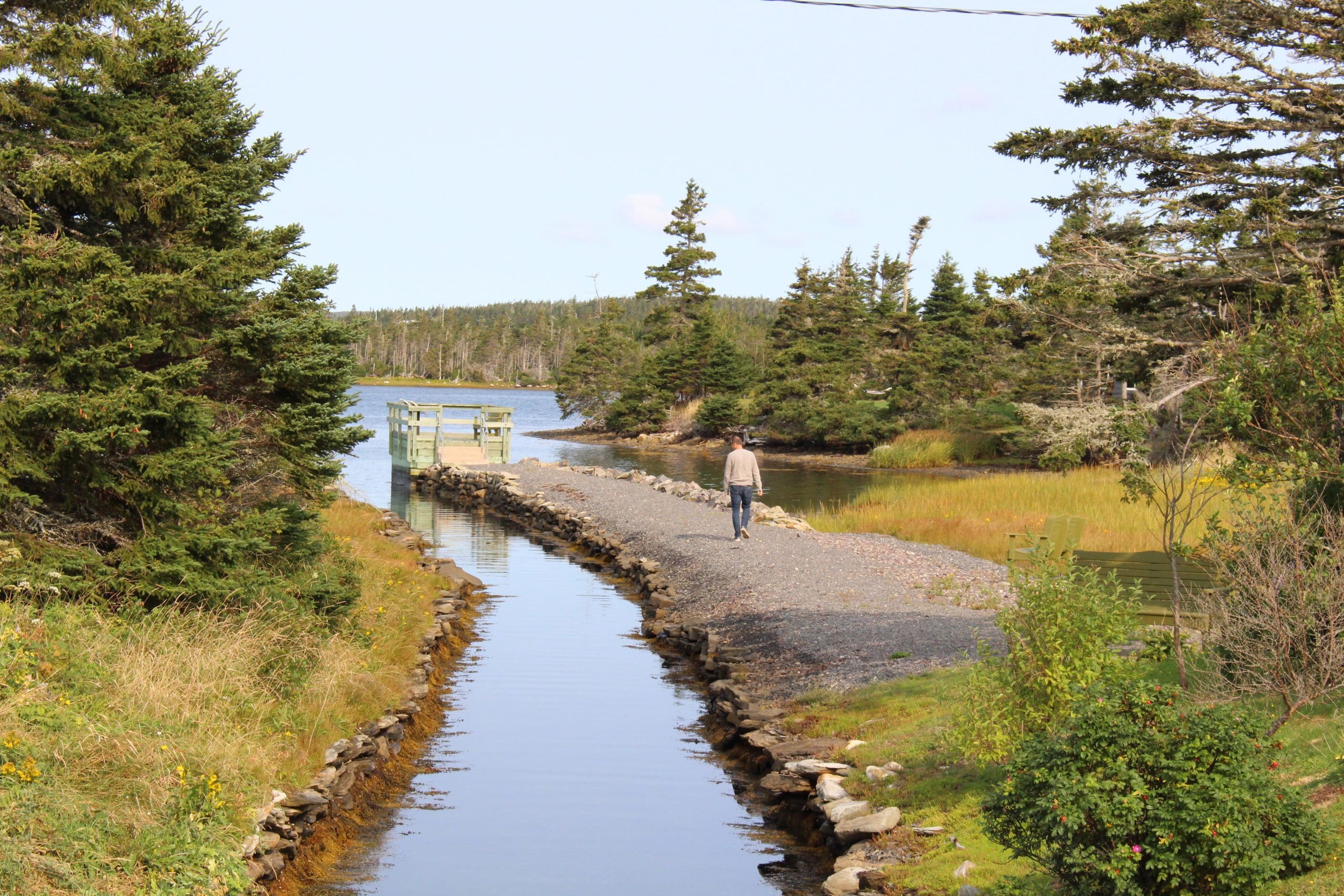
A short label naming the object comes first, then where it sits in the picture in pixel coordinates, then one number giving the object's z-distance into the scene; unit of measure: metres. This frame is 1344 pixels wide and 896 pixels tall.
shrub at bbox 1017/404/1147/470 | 28.16
